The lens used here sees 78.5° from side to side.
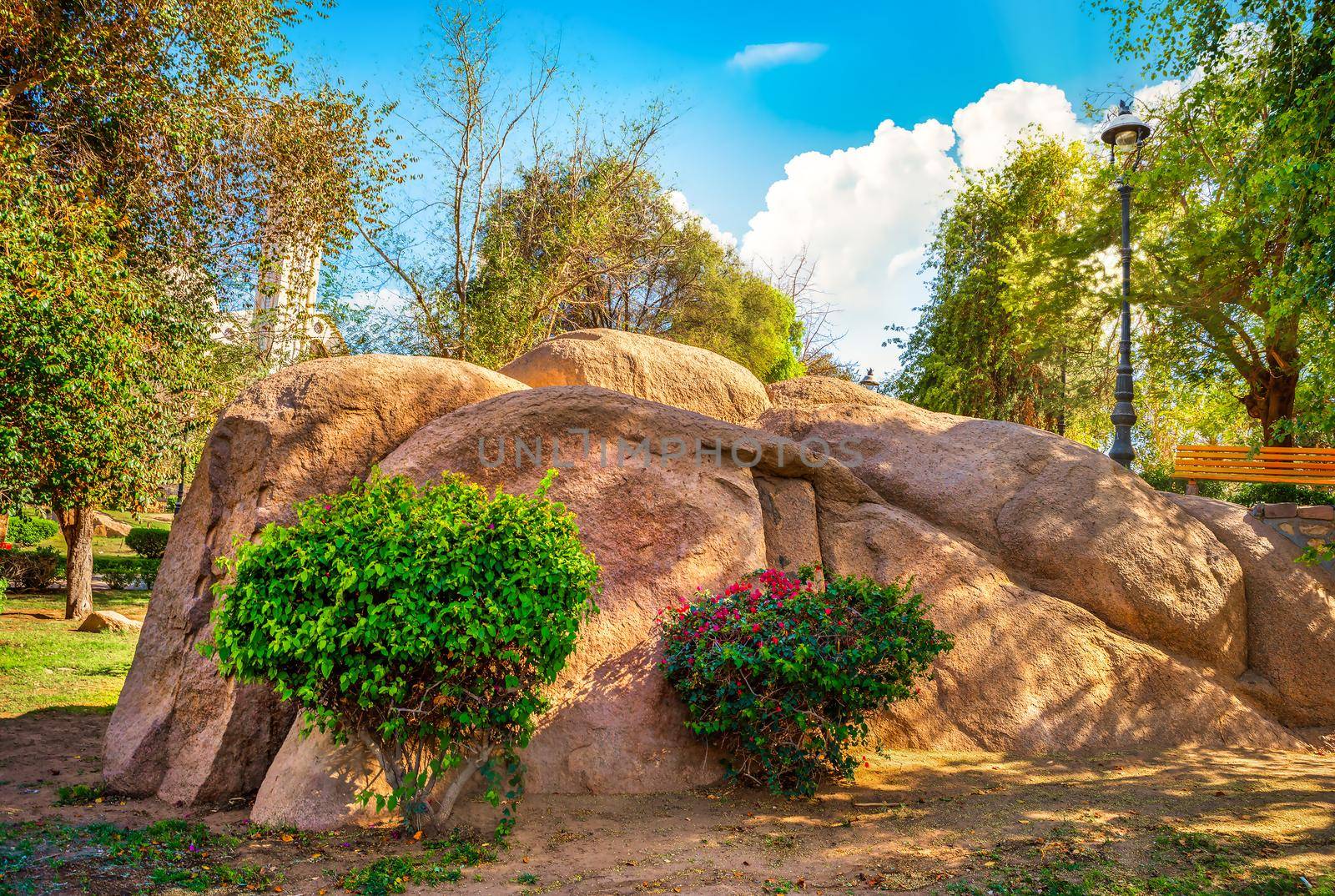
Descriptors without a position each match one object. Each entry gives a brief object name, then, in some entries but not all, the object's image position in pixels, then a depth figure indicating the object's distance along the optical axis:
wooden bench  11.73
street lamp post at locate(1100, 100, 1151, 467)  11.41
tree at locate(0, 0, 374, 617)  9.13
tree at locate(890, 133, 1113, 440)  23.38
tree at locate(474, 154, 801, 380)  18.14
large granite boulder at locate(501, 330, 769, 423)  10.40
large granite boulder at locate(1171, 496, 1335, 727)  8.09
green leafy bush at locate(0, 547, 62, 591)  19.52
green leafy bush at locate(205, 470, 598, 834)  4.82
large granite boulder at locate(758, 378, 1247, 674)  7.99
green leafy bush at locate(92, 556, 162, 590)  21.00
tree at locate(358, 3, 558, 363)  17.84
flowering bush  5.64
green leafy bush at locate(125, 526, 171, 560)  22.16
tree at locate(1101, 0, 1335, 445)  5.82
